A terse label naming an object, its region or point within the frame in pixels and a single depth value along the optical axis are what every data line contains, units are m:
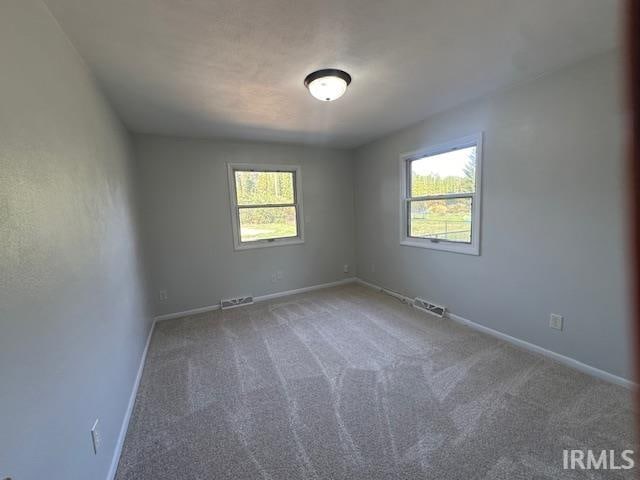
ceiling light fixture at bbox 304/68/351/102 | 1.90
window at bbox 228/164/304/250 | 3.72
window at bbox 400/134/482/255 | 2.73
